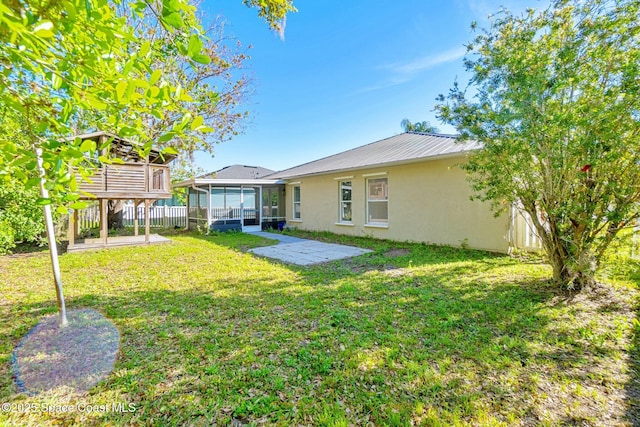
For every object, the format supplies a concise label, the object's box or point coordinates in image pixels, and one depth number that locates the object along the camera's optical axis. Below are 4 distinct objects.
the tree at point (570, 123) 3.92
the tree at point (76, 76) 1.29
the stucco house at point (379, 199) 8.32
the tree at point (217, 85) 10.93
